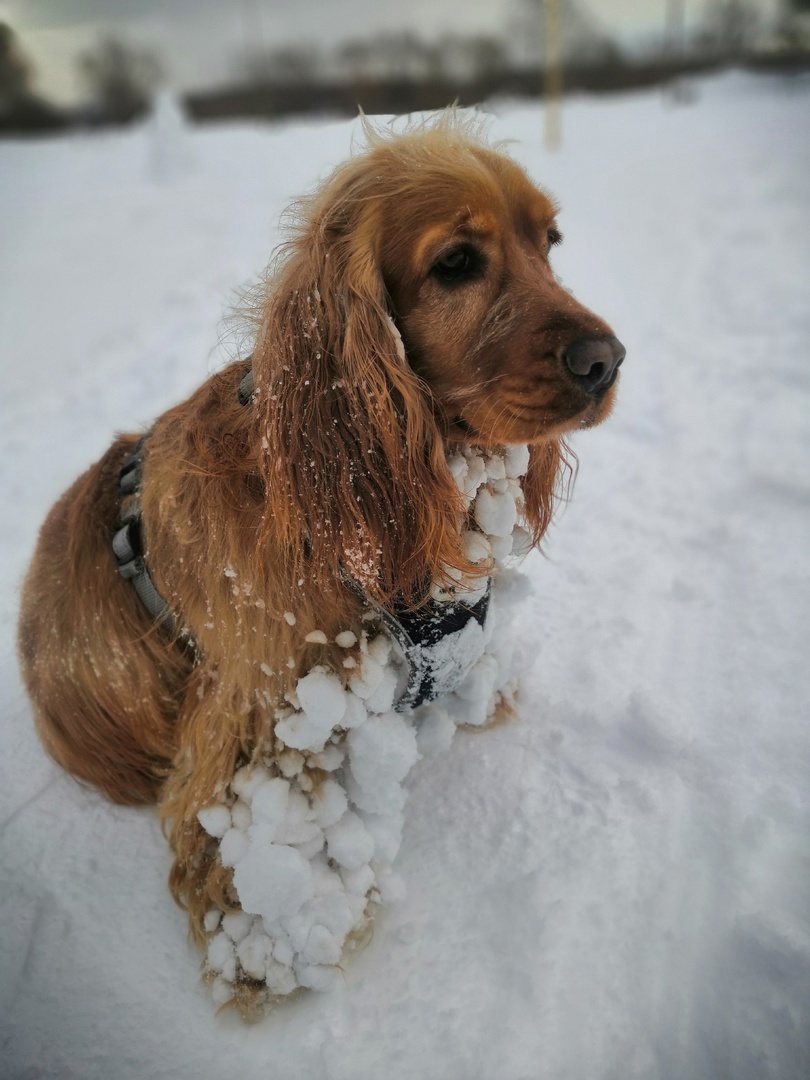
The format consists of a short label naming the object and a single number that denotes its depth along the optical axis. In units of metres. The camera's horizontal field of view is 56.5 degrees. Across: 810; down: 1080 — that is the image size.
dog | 0.42
